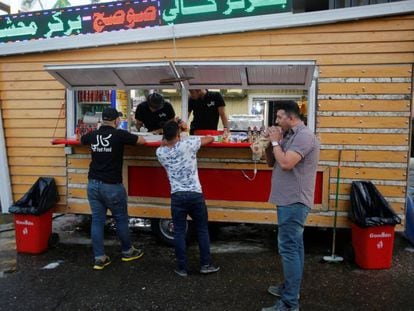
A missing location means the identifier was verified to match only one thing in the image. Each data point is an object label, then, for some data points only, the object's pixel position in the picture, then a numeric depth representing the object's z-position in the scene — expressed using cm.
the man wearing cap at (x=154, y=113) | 541
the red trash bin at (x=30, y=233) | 498
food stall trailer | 465
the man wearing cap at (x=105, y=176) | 446
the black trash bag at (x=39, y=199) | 495
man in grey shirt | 327
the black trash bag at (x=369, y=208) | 432
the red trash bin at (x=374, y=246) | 435
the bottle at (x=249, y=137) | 477
